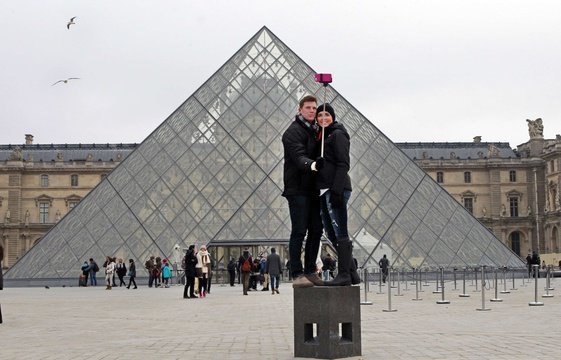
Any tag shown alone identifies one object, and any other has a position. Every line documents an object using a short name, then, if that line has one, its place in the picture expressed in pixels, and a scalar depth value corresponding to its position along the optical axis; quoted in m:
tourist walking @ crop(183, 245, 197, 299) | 16.53
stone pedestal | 5.61
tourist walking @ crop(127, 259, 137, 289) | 22.80
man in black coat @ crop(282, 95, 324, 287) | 5.89
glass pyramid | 23.50
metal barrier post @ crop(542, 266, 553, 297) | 14.82
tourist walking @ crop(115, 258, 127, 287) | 23.17
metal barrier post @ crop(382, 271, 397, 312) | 11.21
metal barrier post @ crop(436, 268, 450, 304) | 12.74
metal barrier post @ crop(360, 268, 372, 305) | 13.03
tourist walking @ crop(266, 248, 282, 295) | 18.19
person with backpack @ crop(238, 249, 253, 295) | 17.61
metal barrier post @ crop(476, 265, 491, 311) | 10.95
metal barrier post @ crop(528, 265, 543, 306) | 11.88
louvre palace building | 69.69
